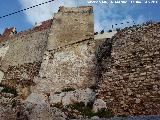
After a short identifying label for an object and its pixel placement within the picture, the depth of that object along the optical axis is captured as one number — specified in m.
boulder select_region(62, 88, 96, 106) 5.31
